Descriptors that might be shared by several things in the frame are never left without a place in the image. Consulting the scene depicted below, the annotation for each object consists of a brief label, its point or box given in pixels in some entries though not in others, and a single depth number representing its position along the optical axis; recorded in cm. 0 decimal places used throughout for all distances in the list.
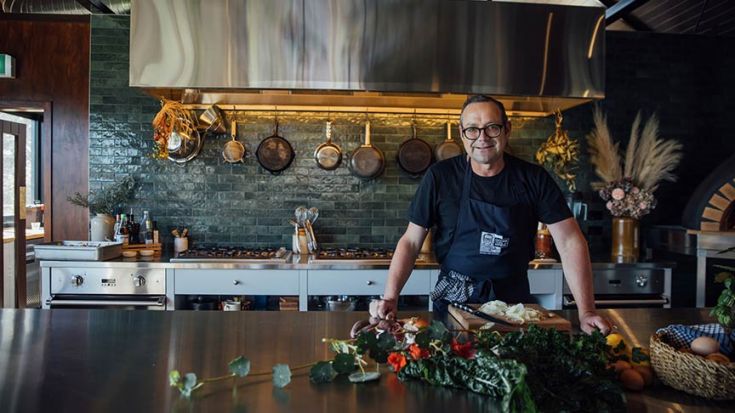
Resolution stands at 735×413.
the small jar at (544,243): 432
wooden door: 519
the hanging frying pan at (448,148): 461
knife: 186
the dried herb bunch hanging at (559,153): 454
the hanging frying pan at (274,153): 456
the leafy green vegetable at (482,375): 114
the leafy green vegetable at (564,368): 119
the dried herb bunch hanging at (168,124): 414
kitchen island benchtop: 131
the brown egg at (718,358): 131
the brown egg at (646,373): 143
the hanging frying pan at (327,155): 457
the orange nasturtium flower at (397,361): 145
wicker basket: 130
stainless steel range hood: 366
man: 243
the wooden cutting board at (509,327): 183
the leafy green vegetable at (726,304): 137
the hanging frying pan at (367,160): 459
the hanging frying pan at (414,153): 464
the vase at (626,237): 433
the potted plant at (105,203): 430
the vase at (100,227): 430
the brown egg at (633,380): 140
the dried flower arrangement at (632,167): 429
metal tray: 379
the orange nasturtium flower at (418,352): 144
